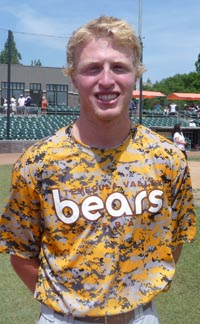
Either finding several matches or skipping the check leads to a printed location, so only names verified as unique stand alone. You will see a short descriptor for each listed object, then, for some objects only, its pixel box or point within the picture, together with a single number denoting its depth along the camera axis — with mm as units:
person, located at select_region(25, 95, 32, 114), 31514
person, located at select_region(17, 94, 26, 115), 29750
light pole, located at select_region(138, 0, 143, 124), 29156
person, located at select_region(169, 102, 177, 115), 37844
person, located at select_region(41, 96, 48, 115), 31167
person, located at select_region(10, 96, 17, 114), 29281
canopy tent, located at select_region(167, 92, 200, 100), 48344
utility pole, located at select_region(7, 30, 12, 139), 24519
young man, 2170
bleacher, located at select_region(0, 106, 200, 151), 26781
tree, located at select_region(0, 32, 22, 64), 25736
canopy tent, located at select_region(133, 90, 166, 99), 46578
